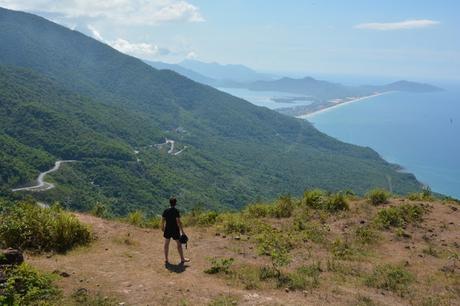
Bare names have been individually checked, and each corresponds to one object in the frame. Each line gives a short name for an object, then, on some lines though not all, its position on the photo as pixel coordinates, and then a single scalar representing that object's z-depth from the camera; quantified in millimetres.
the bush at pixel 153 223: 13953
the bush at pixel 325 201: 15375
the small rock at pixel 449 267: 10709
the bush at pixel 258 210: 15141
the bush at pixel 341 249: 11515
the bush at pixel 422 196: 16484
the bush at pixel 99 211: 14266
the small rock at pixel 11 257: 8125
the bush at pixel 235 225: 13436
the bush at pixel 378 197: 15883
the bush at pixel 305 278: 9094
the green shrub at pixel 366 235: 12723
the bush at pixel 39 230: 10273
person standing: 10461
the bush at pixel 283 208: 14981
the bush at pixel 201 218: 14410
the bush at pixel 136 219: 14050
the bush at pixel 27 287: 7047
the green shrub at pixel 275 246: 10148
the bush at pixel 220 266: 9844
